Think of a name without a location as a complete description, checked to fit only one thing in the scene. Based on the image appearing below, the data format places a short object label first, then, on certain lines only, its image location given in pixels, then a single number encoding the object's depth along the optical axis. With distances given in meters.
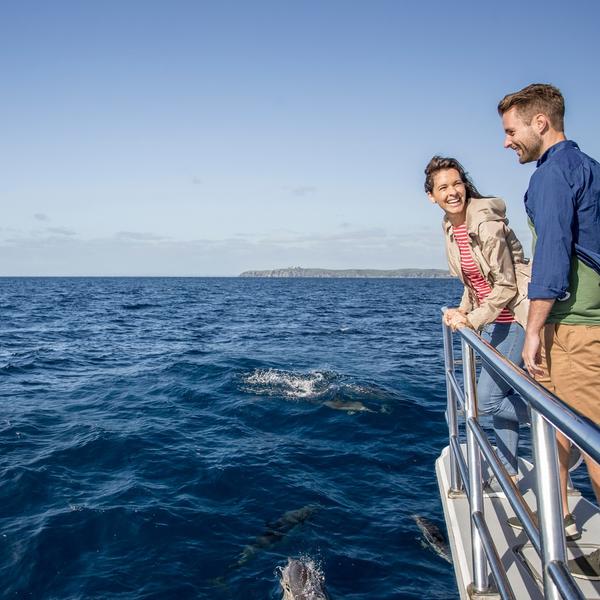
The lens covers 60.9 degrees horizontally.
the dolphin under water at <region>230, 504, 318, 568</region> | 5.84
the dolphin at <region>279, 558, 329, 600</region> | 5.05
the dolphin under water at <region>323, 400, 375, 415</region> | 11.42
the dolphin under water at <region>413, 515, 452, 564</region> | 5.96
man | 2.62
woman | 3.48
